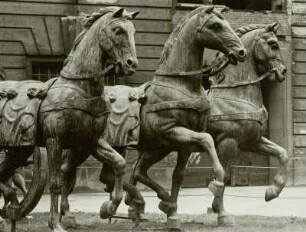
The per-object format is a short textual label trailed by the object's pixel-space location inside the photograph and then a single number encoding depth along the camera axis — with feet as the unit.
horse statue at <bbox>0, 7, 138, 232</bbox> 33.96
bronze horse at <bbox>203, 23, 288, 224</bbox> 42.60
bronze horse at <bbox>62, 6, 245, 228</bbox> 37.29
